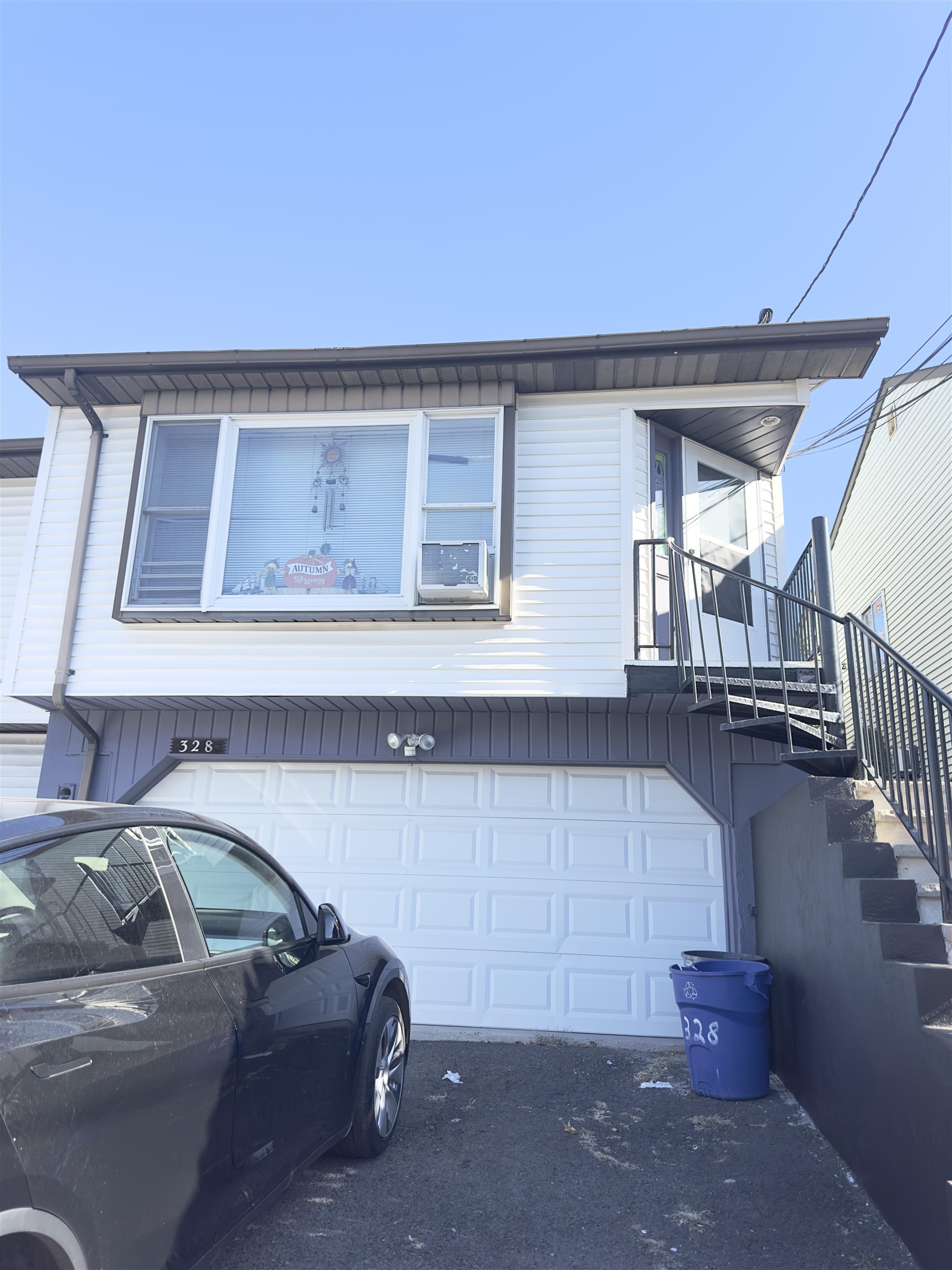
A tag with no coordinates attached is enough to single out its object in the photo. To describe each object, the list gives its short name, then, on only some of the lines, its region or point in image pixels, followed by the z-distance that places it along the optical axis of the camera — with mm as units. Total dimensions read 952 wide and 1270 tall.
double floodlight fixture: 7137
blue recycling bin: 4941
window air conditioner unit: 6609
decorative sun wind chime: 7168
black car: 1766
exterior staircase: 2889
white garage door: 6793
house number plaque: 7535
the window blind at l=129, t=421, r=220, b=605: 7176
